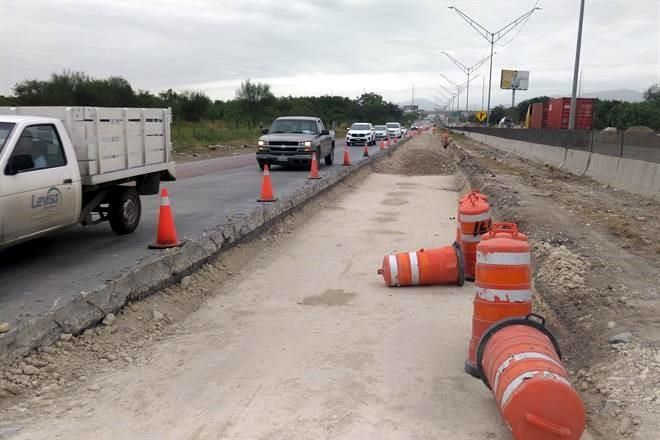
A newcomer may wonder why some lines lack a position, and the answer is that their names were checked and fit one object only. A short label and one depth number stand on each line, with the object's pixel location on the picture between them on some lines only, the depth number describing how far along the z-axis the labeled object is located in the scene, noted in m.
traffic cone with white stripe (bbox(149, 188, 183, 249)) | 7.81
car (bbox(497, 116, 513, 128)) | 89.65
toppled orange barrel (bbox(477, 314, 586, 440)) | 3.38
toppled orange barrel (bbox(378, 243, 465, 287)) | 7.32
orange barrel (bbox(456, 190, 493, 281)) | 7.40
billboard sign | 91.94
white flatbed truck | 6.27
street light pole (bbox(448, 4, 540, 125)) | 43.95
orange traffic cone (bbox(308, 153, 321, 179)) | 17.62
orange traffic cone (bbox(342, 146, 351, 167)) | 22.84
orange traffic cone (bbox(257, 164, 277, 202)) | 12.49
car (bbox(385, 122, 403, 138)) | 60.59
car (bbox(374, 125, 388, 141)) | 54.00
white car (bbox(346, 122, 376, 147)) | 43.00
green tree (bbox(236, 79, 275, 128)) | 86.56
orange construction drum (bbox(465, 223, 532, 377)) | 4.48
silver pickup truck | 21.05
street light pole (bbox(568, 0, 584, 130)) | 24.22
